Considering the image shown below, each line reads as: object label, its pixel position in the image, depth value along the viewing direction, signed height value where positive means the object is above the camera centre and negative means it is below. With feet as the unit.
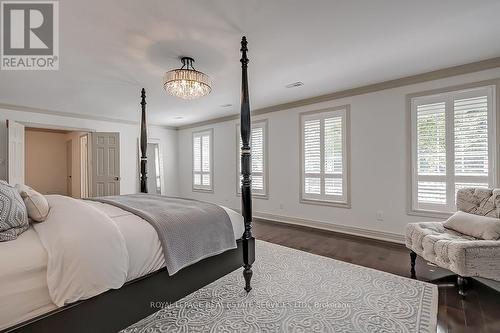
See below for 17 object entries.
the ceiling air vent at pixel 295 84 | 12.12 +4.30
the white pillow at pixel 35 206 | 5.25 -0.89
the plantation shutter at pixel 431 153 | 10.44 +0.54
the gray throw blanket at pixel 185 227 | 5.70 -1.68
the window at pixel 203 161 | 21.18 +0.49
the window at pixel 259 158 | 17.15 +0.59
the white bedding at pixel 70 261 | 3.77 -1.78
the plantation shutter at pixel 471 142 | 9.57 +0.96
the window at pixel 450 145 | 9.57 +0.86
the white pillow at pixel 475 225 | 6.96 -1.93
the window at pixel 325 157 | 13.46 +0.55
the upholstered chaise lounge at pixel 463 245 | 6.48 -2.39
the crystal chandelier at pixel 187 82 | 8.46 +3.13
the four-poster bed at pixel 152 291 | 4.14 -2.81
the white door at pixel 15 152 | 13.98 +0.93
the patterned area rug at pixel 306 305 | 5.71 -3.92
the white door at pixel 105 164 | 17.78 +0.20
